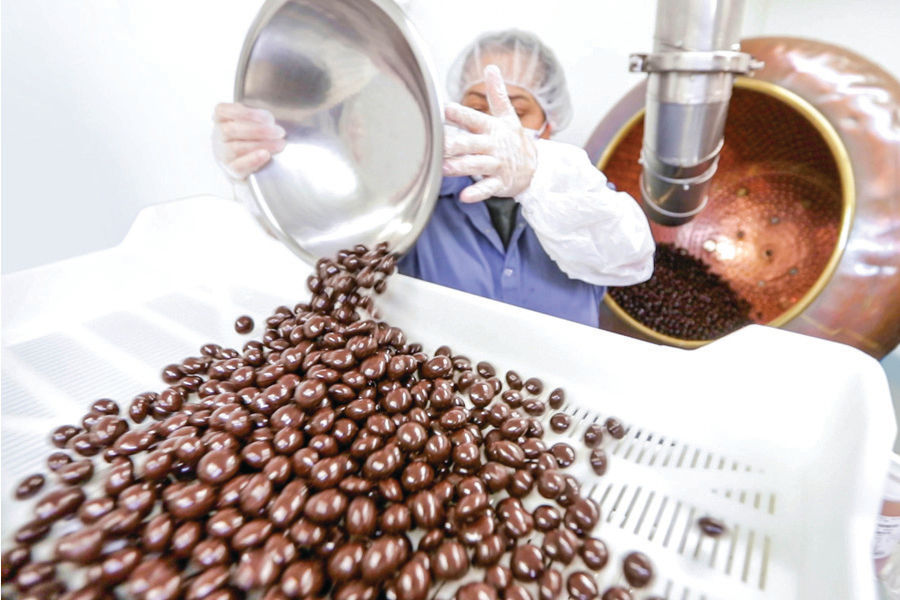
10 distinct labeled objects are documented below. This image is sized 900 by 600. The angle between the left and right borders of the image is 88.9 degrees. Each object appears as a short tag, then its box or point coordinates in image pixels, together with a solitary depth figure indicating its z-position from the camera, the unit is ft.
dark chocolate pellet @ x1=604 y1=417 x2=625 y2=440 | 2.03
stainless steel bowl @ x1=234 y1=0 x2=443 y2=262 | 2.85
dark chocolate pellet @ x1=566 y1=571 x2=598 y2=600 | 1.42
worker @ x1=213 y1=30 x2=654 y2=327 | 2.91
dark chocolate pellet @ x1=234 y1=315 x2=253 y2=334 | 2.81
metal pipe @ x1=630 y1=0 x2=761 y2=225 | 3.06
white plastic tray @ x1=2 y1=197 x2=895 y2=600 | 1.48
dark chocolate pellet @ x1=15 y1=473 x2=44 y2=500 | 1.75
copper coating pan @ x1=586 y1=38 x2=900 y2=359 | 3.49
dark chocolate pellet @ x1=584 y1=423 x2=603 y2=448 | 1.96
